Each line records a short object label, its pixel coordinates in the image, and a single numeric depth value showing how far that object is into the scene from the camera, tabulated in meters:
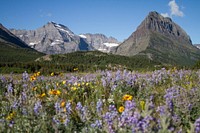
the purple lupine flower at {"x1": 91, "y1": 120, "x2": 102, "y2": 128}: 3.73
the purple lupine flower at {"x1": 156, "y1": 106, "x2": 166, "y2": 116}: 3.40
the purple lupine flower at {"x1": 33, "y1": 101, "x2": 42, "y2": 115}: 4.58
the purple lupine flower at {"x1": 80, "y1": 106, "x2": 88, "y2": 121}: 4.39
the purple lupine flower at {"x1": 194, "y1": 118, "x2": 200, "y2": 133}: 2.72
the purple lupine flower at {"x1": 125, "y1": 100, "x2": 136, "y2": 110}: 3.36
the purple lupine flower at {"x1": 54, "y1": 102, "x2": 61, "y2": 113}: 4.73
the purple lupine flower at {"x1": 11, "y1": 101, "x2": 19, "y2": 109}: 5.45
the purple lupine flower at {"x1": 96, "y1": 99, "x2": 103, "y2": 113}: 4.37
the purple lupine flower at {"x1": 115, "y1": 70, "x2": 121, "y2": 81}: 7.85
